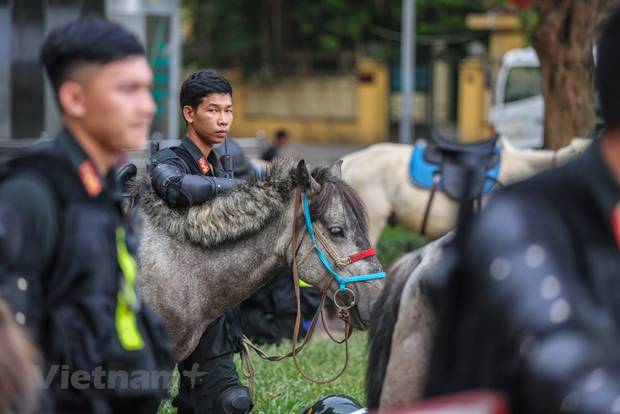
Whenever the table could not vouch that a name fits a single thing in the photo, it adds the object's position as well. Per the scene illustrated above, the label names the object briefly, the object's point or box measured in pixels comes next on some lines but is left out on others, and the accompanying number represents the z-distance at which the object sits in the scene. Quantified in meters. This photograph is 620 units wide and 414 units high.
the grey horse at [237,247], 9.69
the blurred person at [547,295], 3.94
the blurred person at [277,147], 28.59
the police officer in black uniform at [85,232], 5.17
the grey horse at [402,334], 6.29
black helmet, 10.10
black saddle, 20.11
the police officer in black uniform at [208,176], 10.31
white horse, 21.36
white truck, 39.61
